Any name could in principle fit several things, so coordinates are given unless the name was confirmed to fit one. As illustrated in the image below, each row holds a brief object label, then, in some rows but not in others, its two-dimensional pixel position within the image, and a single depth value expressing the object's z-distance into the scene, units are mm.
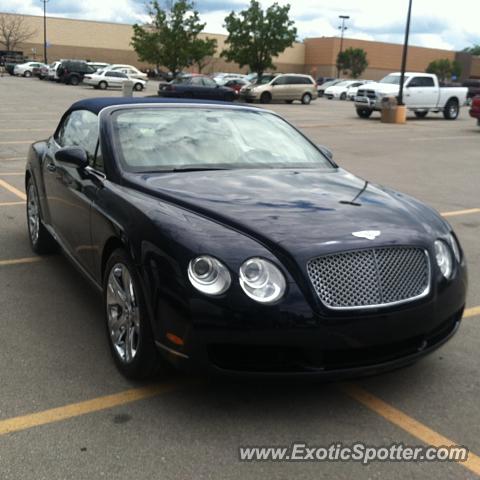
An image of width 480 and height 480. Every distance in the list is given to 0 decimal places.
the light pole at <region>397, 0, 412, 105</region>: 24172
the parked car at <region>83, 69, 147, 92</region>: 44000
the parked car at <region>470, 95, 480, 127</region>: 22062
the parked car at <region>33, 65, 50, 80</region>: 54444
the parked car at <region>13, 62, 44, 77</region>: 60250
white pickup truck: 26500
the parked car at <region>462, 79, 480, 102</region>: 46756
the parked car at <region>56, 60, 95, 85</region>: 48938
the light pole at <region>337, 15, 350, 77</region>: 77562
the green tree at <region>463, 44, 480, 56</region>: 153250
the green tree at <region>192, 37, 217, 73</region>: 54781
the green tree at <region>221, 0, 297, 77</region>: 49125
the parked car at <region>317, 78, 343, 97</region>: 51881
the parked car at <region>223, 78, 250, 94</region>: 40188
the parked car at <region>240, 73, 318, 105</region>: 35594
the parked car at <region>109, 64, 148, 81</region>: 48981
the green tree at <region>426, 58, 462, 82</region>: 99000
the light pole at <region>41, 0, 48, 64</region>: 77981
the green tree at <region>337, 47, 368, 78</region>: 91938
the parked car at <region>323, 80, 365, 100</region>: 48666
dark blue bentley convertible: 2967
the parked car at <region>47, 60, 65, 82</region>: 51278
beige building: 90750
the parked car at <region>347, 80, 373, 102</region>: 47481
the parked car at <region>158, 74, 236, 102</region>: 33156
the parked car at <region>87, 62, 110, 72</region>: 56569
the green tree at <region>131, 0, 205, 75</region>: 54031
